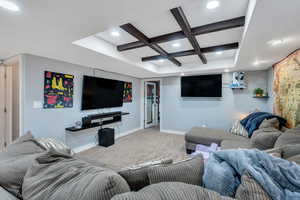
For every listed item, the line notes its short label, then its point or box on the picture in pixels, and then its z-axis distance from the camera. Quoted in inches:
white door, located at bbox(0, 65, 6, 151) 124.8
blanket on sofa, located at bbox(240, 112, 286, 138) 102.4
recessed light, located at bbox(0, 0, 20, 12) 49.0
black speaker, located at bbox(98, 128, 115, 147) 149.7
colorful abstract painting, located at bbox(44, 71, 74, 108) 115.4
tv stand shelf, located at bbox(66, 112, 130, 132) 127.4
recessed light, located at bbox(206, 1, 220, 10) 58.8
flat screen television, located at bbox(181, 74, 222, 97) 177.5
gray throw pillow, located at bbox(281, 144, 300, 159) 48.9
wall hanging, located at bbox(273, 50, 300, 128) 90.0
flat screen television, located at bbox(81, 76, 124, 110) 141.5
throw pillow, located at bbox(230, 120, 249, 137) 117.5
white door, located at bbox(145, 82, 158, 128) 247.0
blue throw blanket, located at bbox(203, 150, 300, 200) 28.5
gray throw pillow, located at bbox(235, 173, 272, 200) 27.2
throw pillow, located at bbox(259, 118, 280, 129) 96.0
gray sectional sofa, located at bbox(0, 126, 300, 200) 26.4
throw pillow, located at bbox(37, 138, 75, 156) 69.9
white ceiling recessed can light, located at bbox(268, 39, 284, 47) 78.4
